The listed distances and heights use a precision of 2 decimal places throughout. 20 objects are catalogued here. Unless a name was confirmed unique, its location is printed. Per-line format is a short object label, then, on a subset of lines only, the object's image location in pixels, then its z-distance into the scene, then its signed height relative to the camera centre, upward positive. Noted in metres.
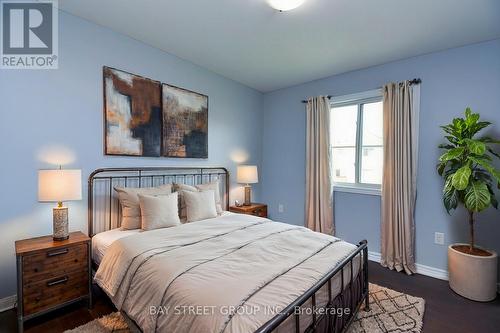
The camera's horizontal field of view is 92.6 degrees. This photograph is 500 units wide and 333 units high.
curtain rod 2.95 +1.05
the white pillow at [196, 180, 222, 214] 3.08 -0.29
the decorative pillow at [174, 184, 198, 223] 2.80 -0.35
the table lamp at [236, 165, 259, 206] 3.79 -0.16
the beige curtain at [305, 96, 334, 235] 3.70 -0.03
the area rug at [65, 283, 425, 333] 1.87 -1.29
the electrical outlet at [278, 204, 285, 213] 4.39 -0.78
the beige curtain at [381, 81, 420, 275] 2.98 -0.12
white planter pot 2.29 -1.08
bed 1.16 -0.65
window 3.41 +0.36
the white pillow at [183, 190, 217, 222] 2.69 -0.46
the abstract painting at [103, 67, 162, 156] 2.58 +0.60
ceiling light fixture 1.96 +1.35
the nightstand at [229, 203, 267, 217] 3.63 -0.68
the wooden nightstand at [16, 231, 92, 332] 1.78 -0.86
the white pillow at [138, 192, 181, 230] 2.33 -0.46
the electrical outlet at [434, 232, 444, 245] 2.85 -0.87
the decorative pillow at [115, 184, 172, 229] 2.40 -0.40
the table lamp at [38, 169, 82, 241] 1.93 -0.20
